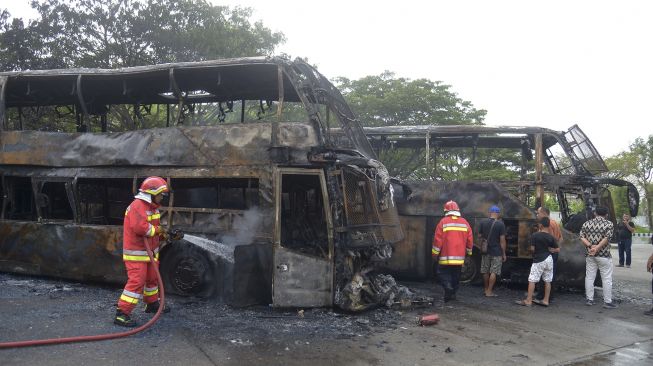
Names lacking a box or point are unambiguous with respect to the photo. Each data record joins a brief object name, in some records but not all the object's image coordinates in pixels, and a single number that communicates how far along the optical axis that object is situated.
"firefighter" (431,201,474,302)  7.18
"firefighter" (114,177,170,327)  5.16
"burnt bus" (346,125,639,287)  8.30
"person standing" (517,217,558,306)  7.24
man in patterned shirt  7.21
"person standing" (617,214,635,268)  11.89
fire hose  4.37
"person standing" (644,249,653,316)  6.94
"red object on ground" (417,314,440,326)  5.82
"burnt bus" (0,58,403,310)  6.04
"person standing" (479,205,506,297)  7.78
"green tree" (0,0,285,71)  16.08
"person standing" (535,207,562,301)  7.61
